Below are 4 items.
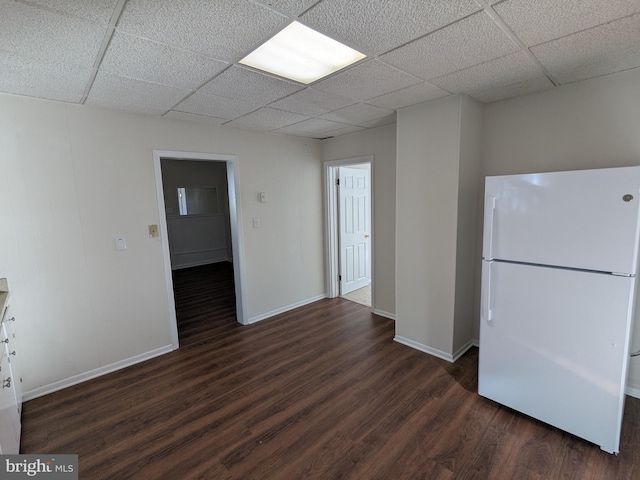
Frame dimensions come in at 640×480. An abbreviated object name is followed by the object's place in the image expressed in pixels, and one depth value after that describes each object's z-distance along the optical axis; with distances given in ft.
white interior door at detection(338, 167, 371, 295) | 15.31
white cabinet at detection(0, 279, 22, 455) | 5.27
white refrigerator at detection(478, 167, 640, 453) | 5.49
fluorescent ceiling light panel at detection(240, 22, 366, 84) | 5.59
